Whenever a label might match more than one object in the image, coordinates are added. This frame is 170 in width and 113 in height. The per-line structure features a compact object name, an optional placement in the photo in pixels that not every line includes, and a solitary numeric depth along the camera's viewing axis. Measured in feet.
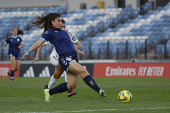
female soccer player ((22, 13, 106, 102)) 52.95
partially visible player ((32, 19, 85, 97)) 62.62
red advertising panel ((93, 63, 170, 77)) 149.39
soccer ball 52.71
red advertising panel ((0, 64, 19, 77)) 165.89
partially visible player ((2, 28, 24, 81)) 119.85
